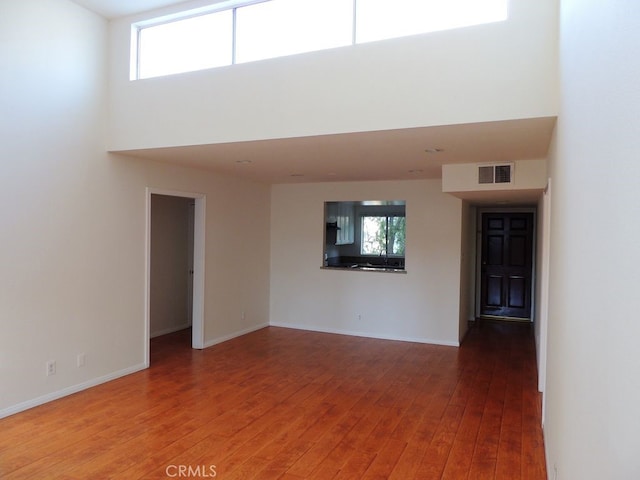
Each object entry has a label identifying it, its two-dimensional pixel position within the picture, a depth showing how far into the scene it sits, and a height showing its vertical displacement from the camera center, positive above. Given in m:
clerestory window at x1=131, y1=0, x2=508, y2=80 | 3.33 +1.80
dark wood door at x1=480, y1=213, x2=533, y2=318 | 8.16 -0.35
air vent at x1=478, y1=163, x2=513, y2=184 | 4.71 +0.76
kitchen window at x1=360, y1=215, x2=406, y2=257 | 9.21 +0.16
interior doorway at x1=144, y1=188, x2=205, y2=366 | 5.92 -0.42
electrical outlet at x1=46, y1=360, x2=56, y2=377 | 4.02 -1.17
